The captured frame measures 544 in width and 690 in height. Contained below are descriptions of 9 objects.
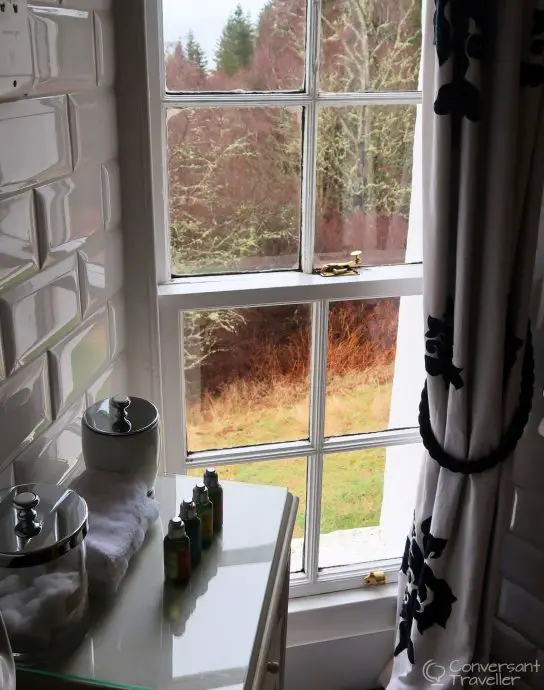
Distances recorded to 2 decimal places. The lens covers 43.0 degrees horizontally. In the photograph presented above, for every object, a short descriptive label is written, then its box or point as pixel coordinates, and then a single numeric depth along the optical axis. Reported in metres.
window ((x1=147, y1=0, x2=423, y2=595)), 1.25
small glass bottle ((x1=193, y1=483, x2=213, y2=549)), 0.89
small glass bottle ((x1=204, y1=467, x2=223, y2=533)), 0.93
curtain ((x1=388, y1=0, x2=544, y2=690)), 1.06
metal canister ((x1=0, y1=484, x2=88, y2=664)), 0.65
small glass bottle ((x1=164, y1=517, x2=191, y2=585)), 0.81
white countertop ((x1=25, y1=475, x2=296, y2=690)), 0.71
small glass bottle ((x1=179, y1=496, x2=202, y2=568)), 0.85
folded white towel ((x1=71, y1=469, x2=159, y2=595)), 0.77
